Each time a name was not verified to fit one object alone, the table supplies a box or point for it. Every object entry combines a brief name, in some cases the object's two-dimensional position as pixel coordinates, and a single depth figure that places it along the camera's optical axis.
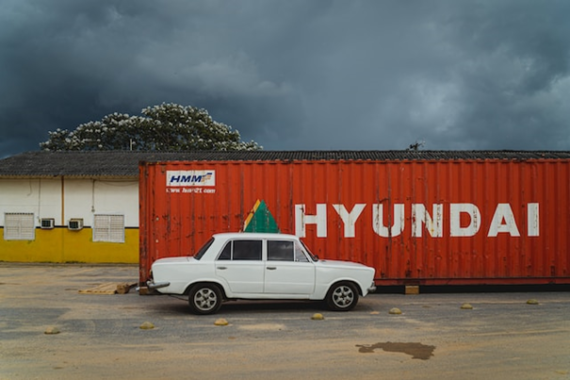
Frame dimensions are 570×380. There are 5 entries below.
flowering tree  40.34
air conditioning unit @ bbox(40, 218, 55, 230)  22.11
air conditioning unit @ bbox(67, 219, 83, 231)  21.89
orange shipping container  12.61
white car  9.70
